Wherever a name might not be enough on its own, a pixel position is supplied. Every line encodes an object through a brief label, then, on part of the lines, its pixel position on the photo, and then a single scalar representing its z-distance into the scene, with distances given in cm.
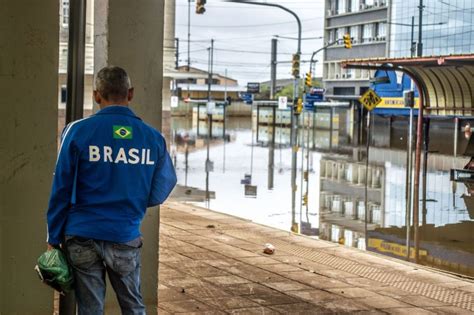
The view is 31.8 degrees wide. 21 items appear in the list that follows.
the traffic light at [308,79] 4662
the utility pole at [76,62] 480
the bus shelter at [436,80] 2250
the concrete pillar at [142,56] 615
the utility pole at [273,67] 8950
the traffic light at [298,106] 3982
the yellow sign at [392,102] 5024
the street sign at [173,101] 6807
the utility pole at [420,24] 6932
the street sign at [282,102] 4870
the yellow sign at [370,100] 2825
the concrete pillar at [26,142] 596
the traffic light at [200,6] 2991
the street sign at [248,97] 8869
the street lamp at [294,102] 2161
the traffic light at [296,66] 3875
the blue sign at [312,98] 5043
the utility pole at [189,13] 7056
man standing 435
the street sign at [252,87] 9975
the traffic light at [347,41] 4343
